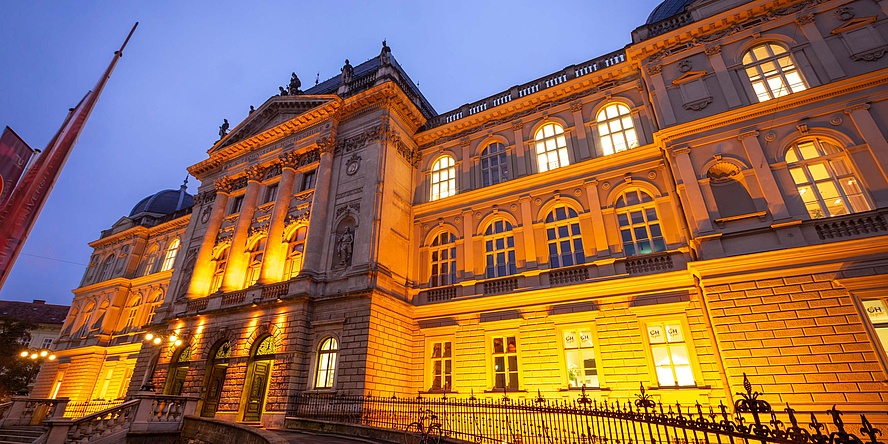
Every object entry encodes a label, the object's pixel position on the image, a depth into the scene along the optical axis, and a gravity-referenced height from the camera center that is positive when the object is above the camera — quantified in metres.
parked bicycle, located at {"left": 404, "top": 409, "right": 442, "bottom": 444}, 8.50 -0.51
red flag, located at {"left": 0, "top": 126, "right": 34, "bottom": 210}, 6.25 +3.61
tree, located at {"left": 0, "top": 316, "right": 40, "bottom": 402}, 31.69 +3.78
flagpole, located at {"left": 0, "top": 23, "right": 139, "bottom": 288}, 6.18 +3.24
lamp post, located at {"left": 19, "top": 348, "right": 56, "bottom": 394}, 32.91 +3.73
